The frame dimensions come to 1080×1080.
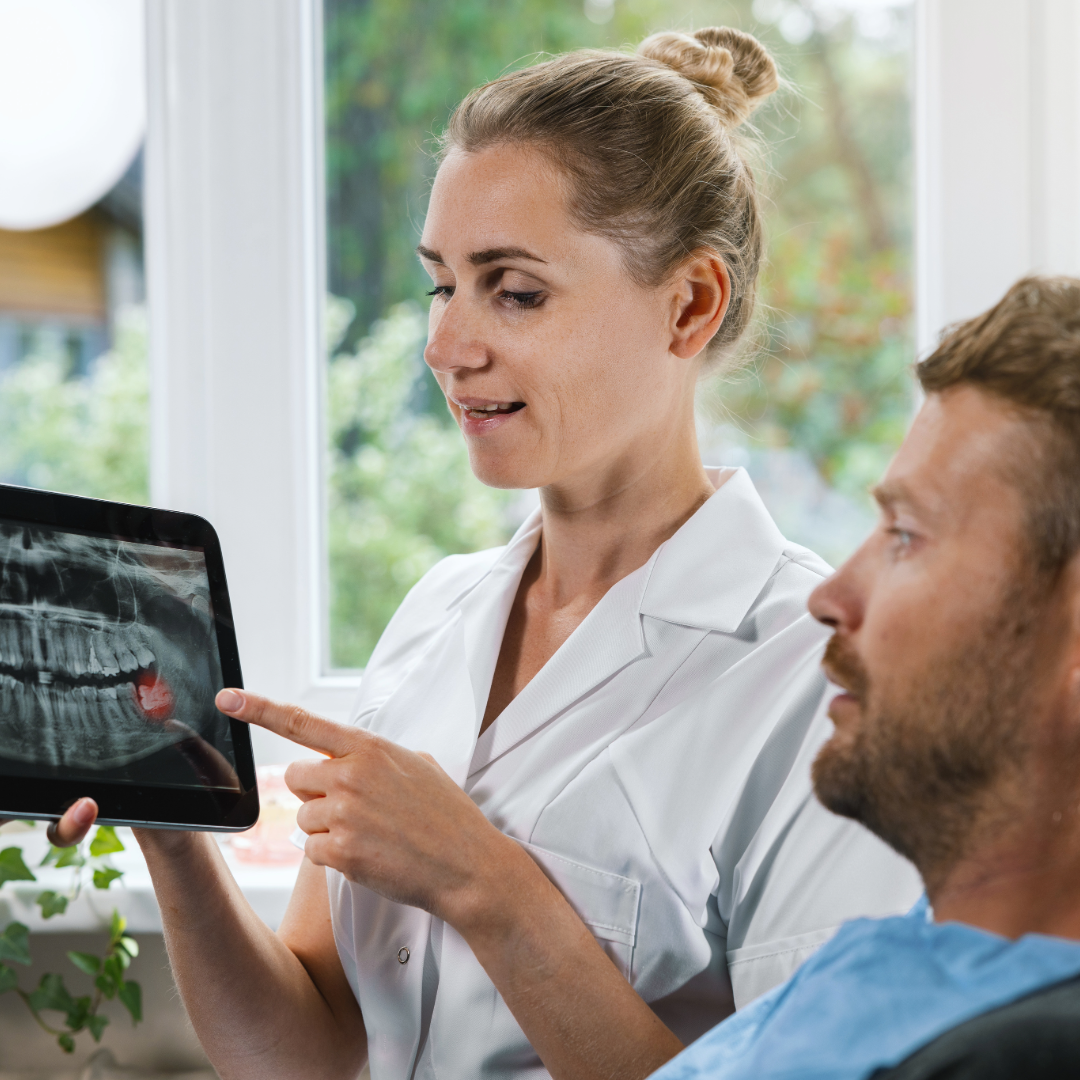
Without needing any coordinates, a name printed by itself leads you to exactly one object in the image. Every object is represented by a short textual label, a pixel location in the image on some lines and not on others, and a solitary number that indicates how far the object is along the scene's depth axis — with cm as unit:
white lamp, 187
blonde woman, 92
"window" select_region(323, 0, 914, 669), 185
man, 65
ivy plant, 150
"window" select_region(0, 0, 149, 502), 188
